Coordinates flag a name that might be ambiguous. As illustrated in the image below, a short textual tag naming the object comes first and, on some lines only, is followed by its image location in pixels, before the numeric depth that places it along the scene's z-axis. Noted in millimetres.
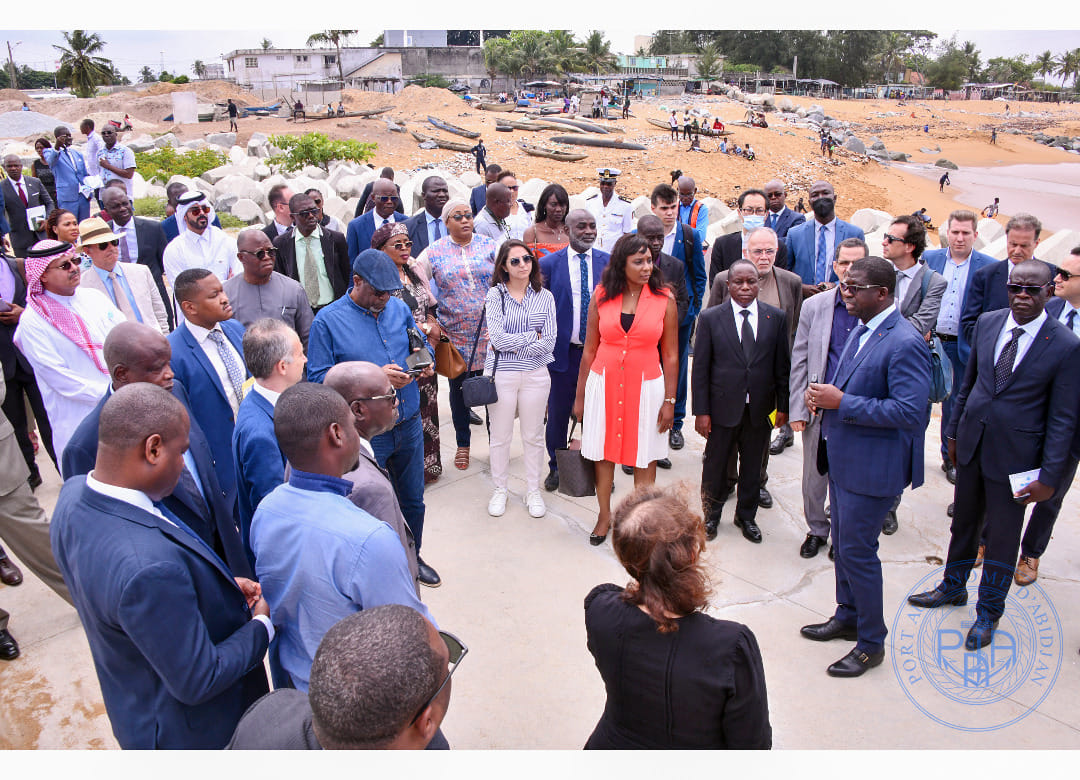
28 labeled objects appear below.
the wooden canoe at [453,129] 34134
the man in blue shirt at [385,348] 3912
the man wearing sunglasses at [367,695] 1378
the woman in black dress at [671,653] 1809
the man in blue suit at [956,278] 5406
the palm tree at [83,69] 47812
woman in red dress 4414
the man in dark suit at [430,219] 6551
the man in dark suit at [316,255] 6074
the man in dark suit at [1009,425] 3445
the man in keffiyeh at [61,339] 3979
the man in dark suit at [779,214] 7137
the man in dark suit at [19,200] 9164
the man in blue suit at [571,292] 5148
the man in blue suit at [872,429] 3367
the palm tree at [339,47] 57281
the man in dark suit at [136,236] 6434
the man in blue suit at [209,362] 3602
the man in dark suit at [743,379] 4469
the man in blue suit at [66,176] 10992
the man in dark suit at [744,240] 6355
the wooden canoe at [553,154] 29484
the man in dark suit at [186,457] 2570
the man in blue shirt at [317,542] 2029
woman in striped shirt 4746
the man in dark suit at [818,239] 6145
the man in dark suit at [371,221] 6531
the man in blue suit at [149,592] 1875
